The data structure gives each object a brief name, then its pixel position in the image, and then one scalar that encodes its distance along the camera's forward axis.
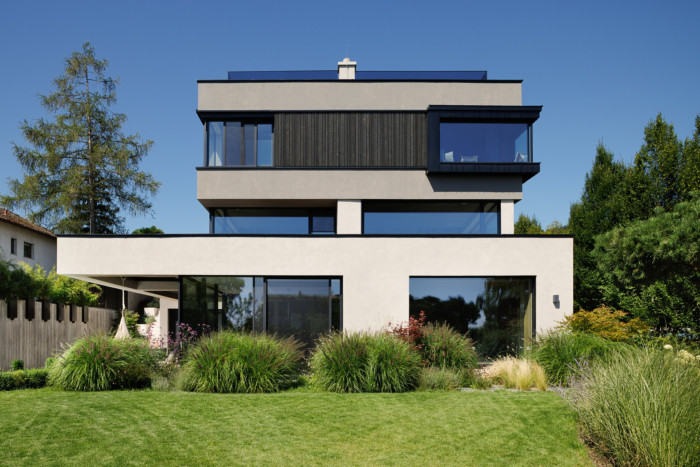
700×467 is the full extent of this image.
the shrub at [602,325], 12.59
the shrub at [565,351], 10.94
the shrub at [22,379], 11.26
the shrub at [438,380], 10.57
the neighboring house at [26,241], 24.96
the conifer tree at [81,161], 25.50
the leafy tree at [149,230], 29.50
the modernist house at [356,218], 13.55
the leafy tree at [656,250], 11.70
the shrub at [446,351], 11.60
